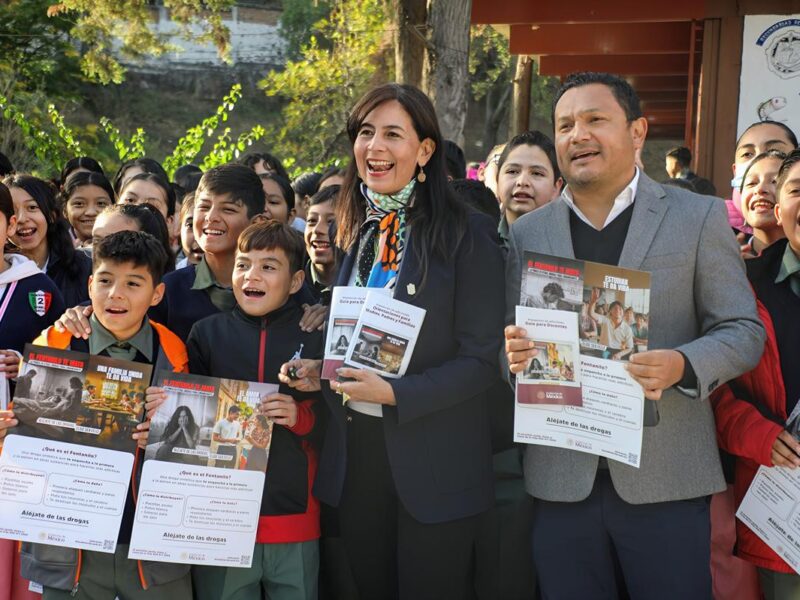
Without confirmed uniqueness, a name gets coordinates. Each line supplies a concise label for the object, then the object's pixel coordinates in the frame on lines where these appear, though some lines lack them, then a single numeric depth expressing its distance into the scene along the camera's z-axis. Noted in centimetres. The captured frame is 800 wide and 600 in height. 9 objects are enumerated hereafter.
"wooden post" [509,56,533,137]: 1620
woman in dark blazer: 301
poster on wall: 860
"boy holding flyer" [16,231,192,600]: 335
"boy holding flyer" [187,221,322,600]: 344
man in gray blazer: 278
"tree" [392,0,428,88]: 860
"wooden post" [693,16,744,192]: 886
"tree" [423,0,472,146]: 845
